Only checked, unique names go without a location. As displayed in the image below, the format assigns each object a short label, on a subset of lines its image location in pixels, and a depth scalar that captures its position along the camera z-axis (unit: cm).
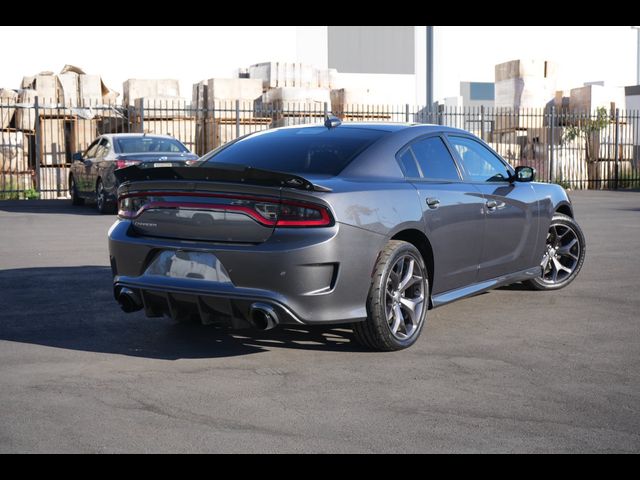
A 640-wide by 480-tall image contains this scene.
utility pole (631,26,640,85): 5664
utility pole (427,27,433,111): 2939
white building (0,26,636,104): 3812
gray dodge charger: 553
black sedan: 1723
